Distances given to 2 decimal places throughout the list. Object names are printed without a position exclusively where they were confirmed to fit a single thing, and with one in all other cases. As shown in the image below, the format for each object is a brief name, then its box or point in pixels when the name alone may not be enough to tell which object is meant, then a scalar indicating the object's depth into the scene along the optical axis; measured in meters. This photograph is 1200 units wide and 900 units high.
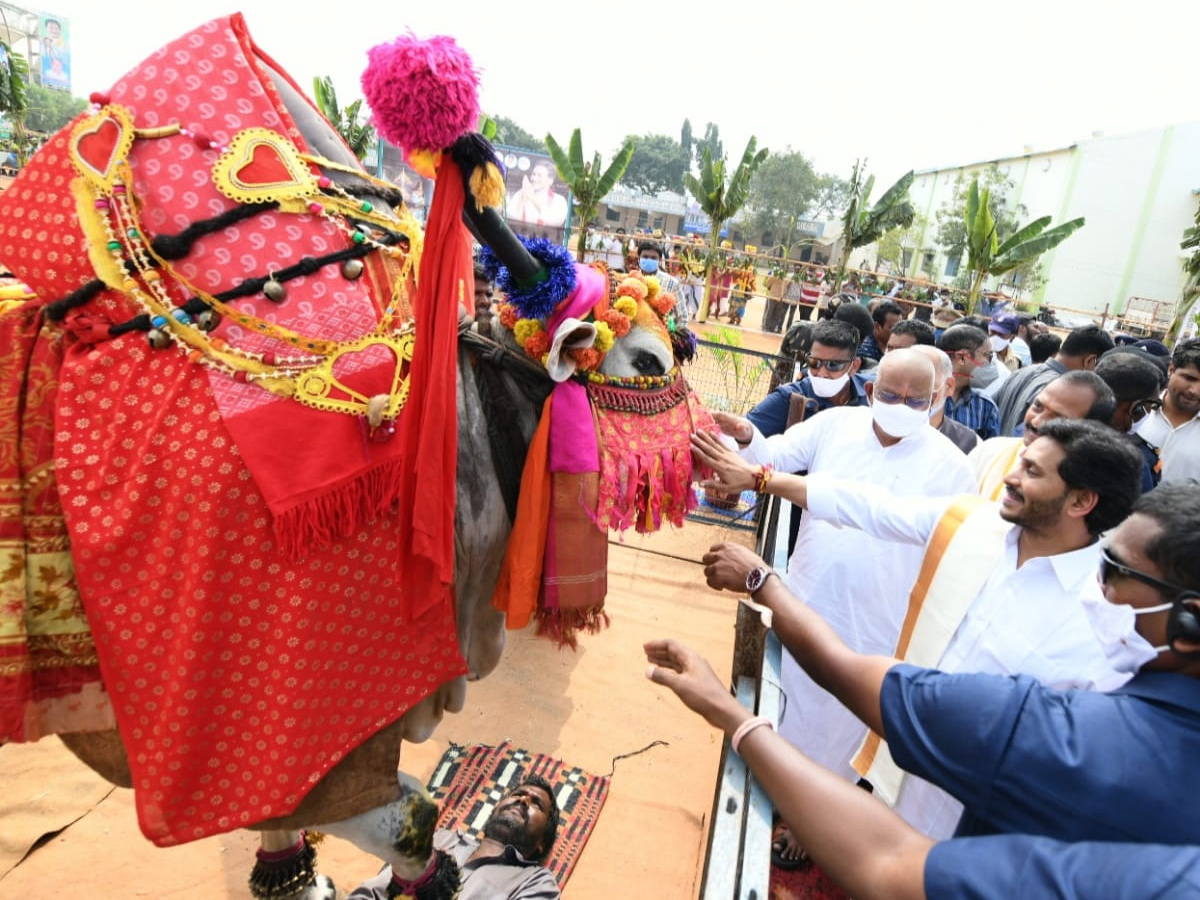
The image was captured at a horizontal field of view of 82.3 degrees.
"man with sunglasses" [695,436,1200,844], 1.27
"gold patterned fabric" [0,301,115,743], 1.80
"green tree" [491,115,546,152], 70.69
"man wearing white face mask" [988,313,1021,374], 9.11
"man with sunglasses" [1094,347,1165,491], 4.31
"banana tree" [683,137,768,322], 22.72
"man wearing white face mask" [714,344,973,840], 3.31
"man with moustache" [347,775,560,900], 2.91
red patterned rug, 3.67
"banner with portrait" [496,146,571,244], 20.97
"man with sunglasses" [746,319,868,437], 4.72
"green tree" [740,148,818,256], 56.31
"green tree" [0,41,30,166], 21.08
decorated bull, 1.82
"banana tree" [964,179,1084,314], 16.94
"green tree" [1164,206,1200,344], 16.97
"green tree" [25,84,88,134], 56.46
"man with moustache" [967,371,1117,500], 3.20
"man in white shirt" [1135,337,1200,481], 4.12
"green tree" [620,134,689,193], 72.19
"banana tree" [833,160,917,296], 20.18
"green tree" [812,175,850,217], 66.56
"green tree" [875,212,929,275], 43.19
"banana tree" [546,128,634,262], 22.00
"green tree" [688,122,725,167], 86.19
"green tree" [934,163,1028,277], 41.79
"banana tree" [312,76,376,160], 20.92
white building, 37.34
